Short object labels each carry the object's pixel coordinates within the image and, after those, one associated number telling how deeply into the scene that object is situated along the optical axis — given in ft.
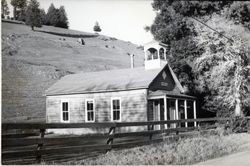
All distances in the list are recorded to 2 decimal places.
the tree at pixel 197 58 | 62.13
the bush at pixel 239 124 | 54.29
